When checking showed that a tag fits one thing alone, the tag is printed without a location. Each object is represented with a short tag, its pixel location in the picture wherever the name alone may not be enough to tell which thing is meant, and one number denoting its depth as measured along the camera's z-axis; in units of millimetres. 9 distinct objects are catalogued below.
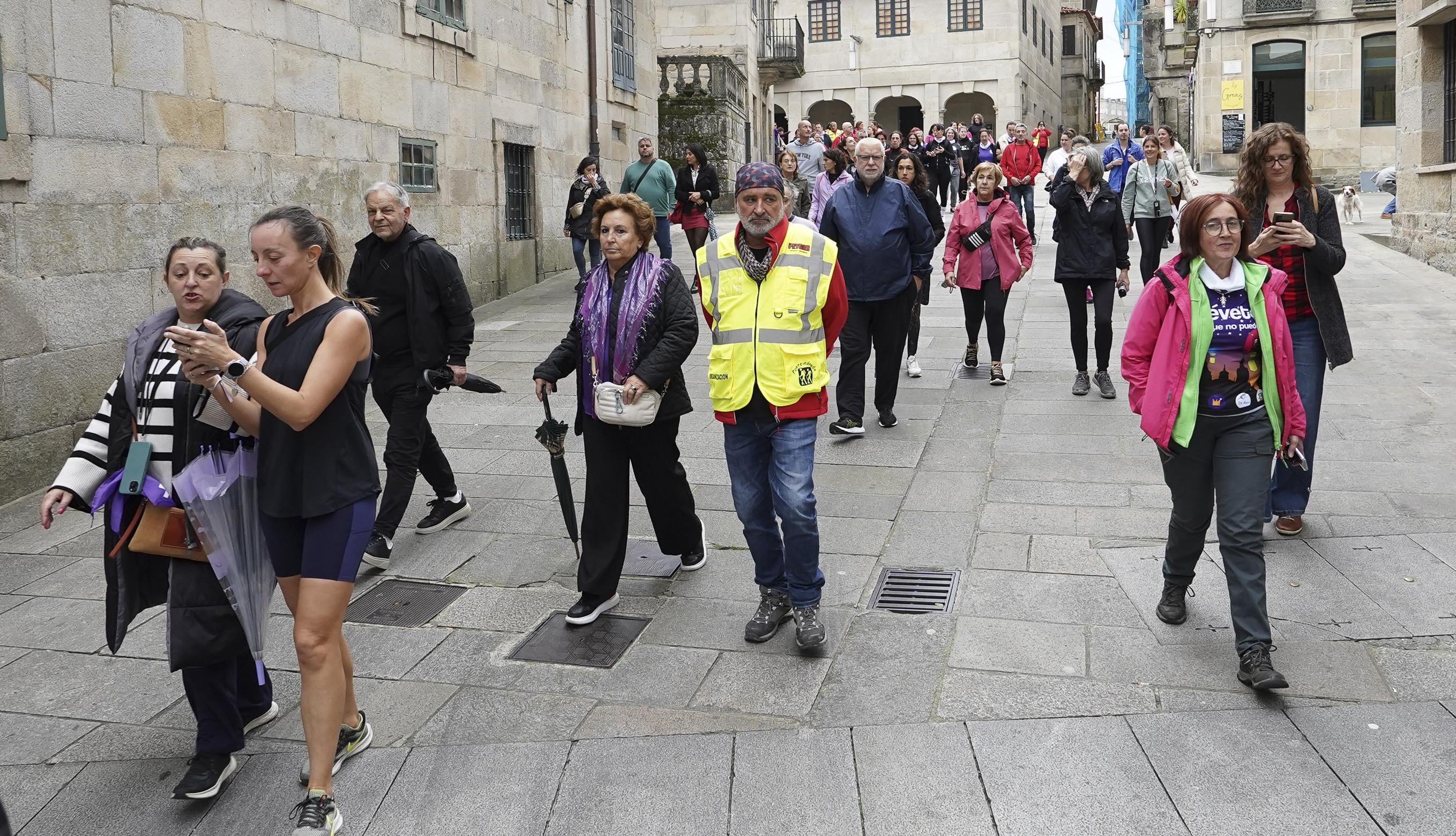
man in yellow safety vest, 4891
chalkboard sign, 30750
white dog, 20516
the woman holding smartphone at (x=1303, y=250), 5648
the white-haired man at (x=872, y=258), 8344
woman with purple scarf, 5094
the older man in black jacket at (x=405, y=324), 6203
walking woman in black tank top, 3686
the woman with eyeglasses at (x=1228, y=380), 4504
